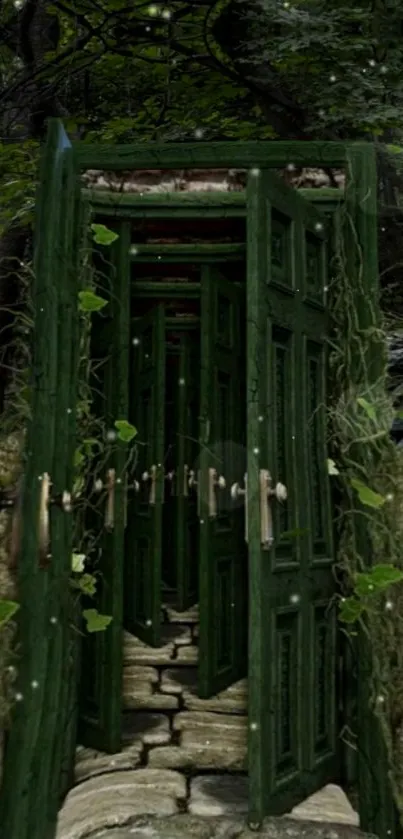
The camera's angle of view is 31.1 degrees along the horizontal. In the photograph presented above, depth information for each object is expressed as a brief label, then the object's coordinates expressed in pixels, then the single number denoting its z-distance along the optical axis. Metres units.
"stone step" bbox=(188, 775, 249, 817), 2.97
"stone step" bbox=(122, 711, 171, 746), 3.78
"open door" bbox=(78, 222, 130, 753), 3.53
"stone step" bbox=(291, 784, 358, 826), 2.91
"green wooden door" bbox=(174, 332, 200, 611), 7.05
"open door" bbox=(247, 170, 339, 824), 2.78
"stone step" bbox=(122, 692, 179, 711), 4.31
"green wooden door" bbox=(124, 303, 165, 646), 5.38
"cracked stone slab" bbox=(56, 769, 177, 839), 2.79
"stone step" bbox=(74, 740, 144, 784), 3.34
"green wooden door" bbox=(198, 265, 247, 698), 4.58
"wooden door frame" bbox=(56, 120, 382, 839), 3.39
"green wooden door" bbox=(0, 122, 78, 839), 2.59
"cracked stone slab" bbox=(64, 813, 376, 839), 2.68
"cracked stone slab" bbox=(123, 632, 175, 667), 5.25
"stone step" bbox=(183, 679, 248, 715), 4.30
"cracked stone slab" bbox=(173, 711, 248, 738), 3.94
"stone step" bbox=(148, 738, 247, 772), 3.49
